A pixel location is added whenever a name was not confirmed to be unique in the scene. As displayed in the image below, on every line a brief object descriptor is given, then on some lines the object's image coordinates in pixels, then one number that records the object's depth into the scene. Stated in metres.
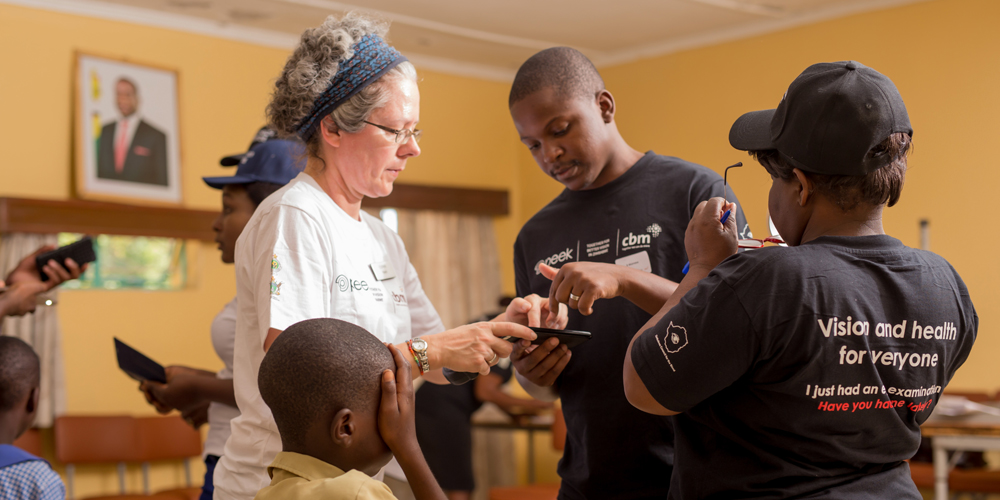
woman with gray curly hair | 1.65
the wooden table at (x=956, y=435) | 3.81
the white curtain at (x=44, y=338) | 5.01
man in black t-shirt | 1.85
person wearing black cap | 1.24
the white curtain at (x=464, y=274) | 6.84
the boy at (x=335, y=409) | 1.35
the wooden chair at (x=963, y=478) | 4.48
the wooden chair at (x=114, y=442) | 4.94
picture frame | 5.39
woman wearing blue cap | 2.48
